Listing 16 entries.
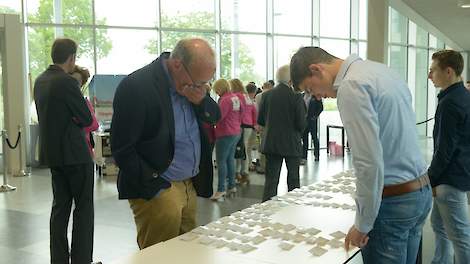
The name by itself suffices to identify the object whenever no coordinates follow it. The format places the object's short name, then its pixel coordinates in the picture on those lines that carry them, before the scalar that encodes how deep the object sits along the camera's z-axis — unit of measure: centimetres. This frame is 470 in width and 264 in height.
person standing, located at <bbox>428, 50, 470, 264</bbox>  310
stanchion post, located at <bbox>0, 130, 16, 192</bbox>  728
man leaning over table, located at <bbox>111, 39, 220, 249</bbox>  248
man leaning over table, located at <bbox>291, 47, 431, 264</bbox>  191
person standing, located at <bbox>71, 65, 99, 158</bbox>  442
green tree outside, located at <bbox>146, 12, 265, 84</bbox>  1157
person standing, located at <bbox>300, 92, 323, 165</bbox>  938
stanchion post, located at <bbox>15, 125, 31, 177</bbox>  862
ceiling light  827
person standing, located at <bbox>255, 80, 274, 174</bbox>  869
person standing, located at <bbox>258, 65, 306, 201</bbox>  536
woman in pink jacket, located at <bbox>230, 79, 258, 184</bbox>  741
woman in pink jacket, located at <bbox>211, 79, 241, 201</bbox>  645
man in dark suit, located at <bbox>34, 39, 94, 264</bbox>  349
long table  212
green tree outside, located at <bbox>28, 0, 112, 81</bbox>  1009
